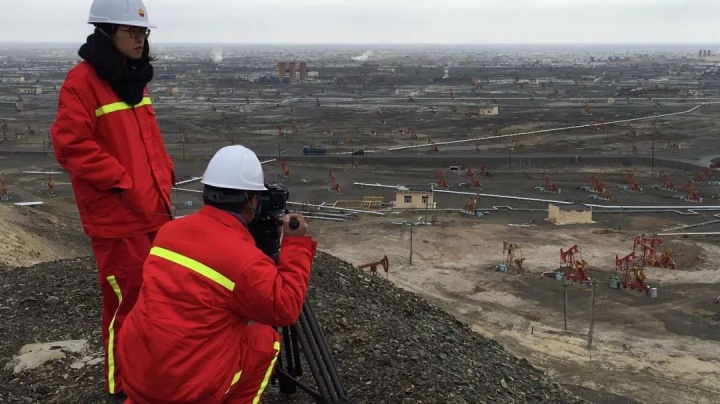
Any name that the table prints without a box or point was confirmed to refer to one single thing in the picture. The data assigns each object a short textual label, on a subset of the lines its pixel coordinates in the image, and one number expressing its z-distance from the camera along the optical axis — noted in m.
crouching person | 2.61
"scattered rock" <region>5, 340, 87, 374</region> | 4.60
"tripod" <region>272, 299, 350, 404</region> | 3.63
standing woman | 3.33
